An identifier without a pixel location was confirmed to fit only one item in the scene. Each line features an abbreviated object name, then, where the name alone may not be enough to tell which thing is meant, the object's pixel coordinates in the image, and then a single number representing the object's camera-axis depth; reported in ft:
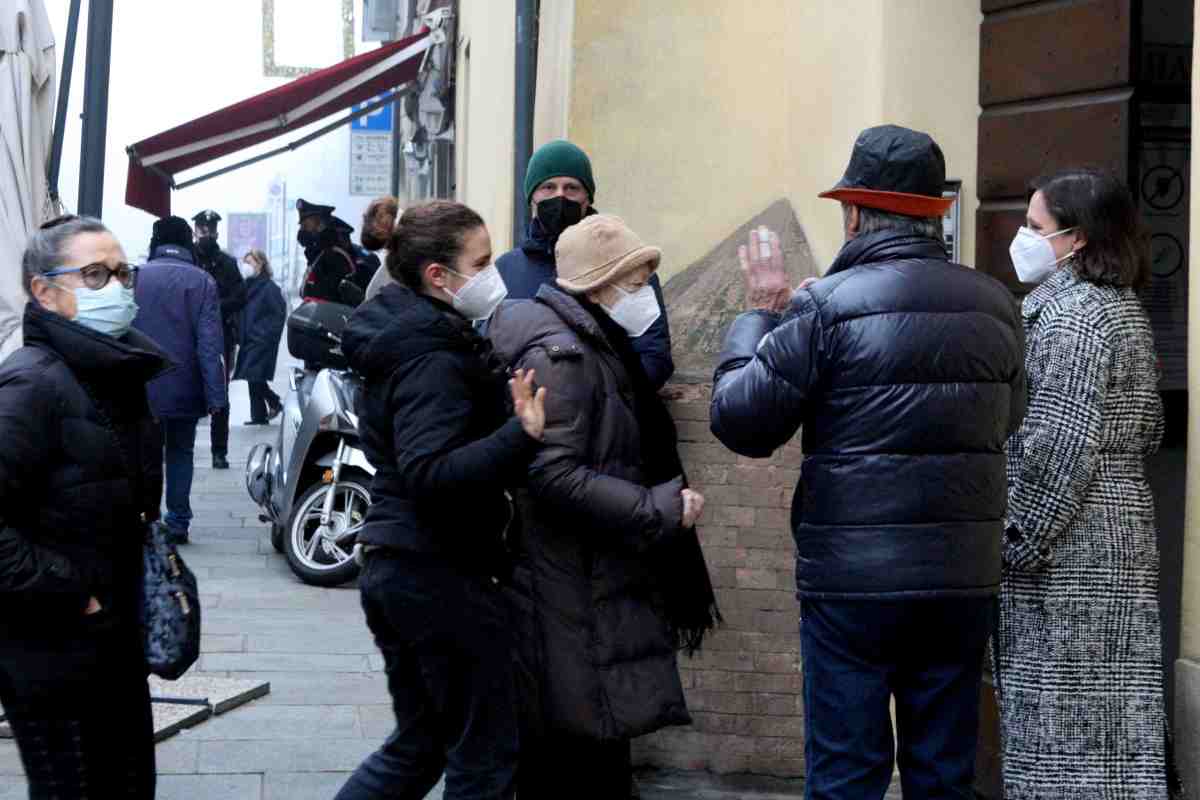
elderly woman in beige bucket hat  13.50
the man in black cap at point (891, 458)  12.16
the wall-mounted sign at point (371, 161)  80.18
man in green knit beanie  18.12
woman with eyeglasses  12.49
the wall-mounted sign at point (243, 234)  108.47
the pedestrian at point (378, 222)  28.86
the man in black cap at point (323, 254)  37.32
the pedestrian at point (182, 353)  34.01
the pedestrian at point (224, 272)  57.21
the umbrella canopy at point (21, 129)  23.73
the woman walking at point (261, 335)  62.54
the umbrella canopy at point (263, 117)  49.19
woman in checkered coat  14.19
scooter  30.48
